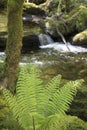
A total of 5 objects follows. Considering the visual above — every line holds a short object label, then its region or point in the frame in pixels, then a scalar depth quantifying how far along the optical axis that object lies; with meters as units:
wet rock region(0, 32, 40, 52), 13.86
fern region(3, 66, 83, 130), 3.43
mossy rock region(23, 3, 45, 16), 20.56
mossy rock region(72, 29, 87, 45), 14.43
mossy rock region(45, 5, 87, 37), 15.35
